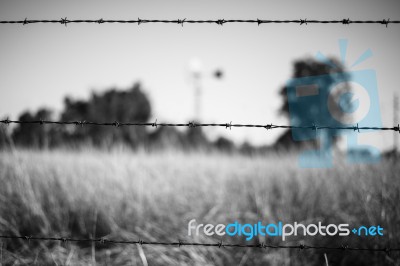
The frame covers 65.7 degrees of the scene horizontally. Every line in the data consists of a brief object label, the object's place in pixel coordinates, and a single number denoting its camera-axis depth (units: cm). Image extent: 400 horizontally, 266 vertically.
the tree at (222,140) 2206
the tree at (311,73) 1830
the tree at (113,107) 2323
